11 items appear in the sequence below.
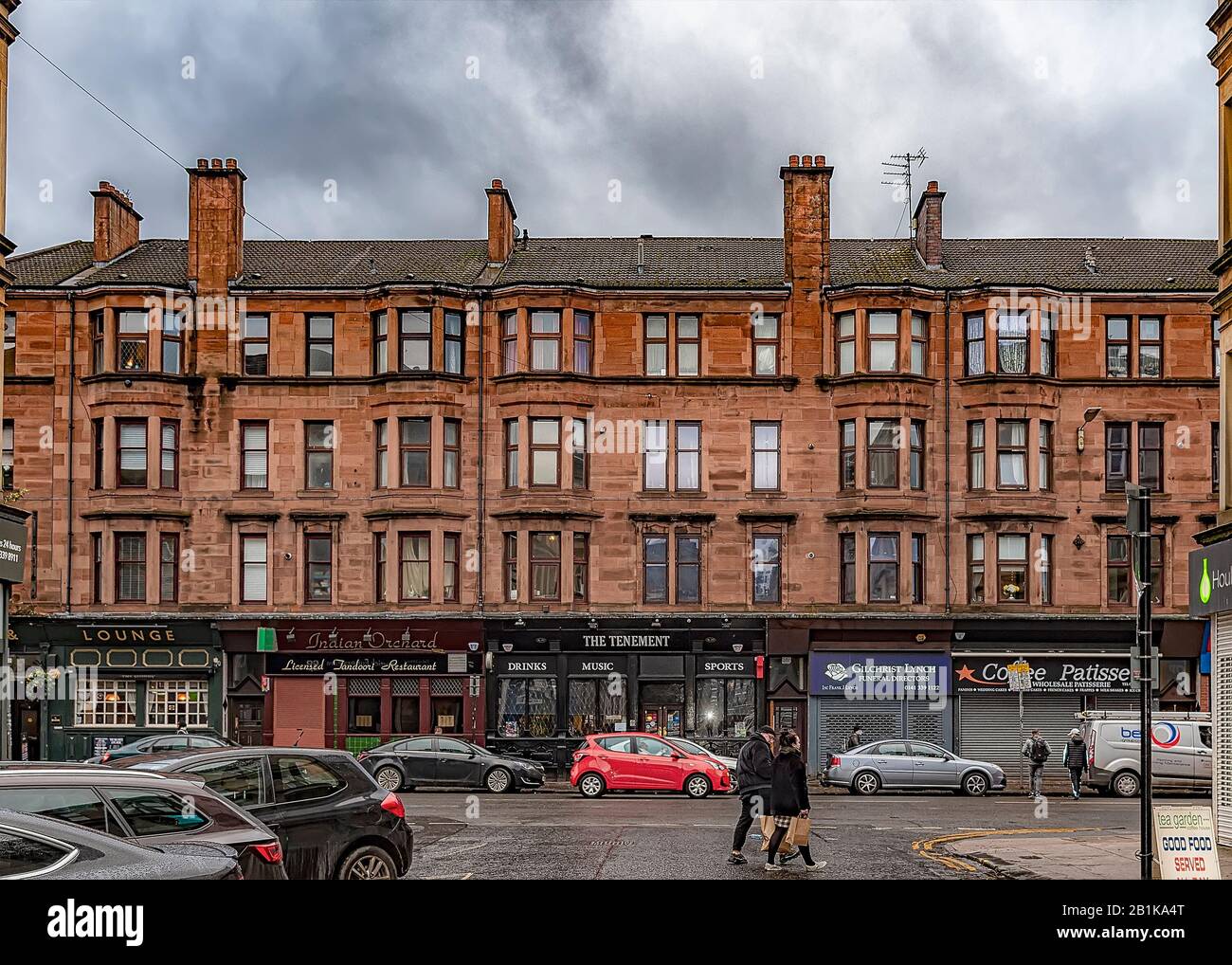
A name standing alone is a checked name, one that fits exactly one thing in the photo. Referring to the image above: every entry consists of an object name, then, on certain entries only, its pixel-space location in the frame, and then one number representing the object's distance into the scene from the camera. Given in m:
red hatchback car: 32.34
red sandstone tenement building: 40.25
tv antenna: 45.25
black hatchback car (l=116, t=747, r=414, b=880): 12.66
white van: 33.56
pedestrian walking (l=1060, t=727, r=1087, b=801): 34.41
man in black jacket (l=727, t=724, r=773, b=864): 18.11
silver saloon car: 33.94
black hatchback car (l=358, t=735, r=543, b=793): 33.41
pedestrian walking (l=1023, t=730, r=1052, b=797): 33.12
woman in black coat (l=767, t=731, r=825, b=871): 17.19
